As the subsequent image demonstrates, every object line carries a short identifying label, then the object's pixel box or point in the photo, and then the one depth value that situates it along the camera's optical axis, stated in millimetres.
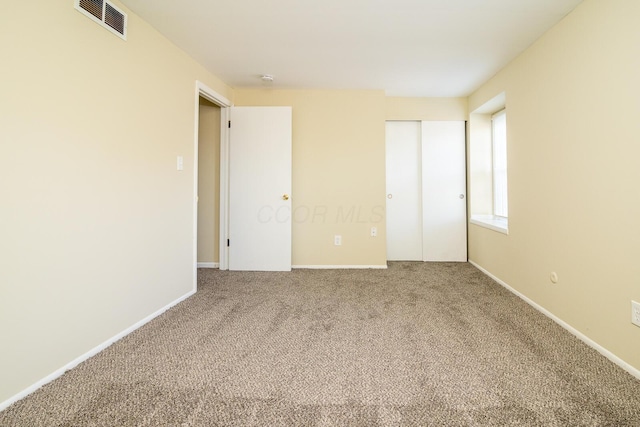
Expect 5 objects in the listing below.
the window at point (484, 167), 3367
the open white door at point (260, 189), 3205
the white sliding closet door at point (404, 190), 3699
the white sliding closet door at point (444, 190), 3596
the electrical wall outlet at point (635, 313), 1399
